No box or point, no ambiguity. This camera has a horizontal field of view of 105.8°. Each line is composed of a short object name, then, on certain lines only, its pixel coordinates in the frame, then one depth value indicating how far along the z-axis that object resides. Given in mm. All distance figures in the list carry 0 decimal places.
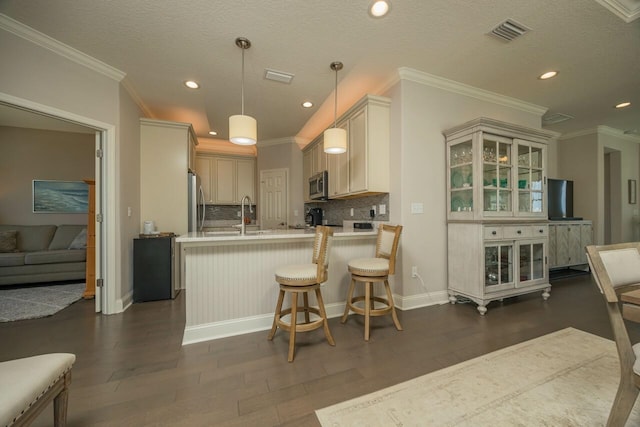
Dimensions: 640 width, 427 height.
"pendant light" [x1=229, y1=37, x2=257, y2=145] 2215
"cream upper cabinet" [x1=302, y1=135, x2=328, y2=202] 4309
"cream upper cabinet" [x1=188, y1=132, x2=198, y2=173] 4066
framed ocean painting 4500
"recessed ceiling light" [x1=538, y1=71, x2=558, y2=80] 2967
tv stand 4203
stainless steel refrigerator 3859
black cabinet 3127
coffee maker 4840
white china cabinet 2729
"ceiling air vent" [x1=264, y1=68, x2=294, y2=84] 2745
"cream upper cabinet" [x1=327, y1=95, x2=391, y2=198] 2996
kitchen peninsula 2119
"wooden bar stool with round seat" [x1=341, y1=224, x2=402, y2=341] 2193
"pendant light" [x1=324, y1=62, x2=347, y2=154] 2590
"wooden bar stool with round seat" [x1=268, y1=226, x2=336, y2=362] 1906
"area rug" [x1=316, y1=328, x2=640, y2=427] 1274
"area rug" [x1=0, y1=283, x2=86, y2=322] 2669
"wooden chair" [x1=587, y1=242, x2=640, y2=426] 1039
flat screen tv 4523
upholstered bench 833
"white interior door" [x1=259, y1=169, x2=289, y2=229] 5246
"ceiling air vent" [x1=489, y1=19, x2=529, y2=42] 2195
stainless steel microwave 3994
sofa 3662
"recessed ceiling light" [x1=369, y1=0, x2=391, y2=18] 1921
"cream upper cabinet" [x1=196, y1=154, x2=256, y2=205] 5555
